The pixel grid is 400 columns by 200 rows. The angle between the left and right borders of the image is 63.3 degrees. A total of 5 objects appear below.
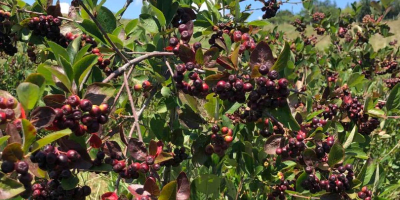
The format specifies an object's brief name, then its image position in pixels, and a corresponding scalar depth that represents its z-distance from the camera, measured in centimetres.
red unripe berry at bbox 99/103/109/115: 32
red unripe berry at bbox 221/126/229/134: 46
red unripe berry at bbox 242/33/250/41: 44
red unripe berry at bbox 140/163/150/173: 34
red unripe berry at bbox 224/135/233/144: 46
